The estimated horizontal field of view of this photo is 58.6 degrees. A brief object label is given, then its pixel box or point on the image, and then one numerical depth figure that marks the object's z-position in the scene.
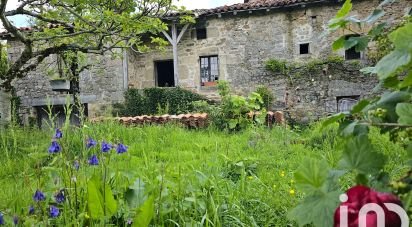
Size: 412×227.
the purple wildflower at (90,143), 2.12
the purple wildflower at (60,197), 1.80
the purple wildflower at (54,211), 1.71
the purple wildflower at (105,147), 1.99
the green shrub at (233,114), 8.02
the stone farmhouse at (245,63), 12.41
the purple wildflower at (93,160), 2.02
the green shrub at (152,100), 13.13
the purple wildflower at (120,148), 2.11
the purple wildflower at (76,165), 2.01
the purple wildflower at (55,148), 1.83
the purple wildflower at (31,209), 1.78
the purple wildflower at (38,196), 1.67
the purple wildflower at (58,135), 1.88
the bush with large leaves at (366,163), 0.60
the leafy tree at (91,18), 5.68
